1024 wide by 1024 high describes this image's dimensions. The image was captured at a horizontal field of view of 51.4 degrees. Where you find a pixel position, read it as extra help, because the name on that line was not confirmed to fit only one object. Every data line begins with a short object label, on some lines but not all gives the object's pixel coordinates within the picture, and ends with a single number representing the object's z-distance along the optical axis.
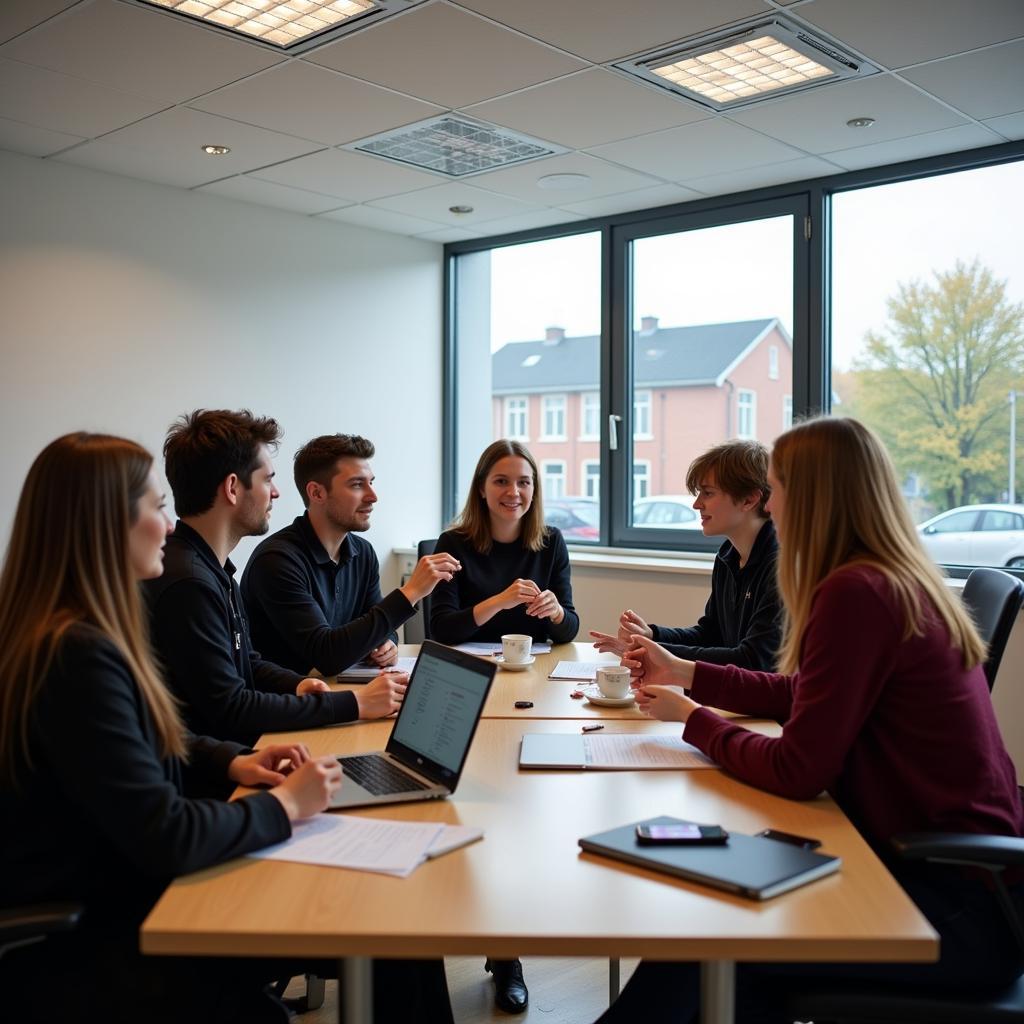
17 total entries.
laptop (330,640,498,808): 1.72
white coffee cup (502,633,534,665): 2.82
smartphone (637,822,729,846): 1.47
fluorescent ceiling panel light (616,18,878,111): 3.25
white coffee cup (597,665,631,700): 2.41
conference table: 1.22
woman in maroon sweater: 1.57
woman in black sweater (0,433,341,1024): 1.38
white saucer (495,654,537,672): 2.82
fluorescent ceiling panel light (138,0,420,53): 3.06
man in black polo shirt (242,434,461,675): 2.69
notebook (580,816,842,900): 1.35
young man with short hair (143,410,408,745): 2.02
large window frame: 4.70
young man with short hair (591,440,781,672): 2.73
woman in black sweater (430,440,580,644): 3.35
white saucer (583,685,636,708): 2.39
